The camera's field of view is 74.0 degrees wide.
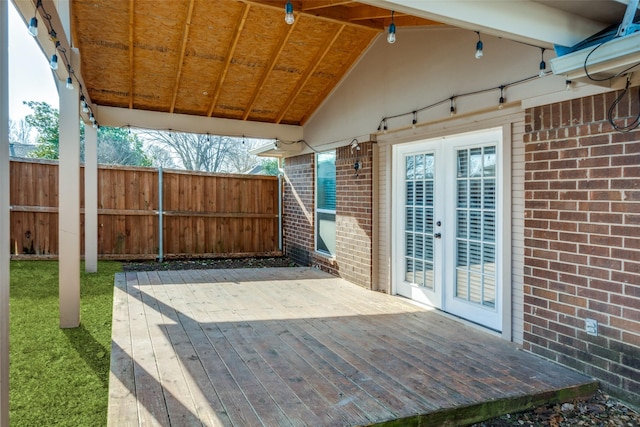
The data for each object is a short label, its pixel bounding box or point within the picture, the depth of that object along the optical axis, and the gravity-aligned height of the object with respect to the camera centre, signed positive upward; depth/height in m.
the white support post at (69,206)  4.11 +0.05
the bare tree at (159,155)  19.22 +2.54
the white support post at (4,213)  1.69 -0.01
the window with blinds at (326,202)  7.19 +0.14
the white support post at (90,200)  6.77 +0.18
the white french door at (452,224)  4.15 -0.16
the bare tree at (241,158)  20.02 +2.52
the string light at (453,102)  3.75 +1.14
